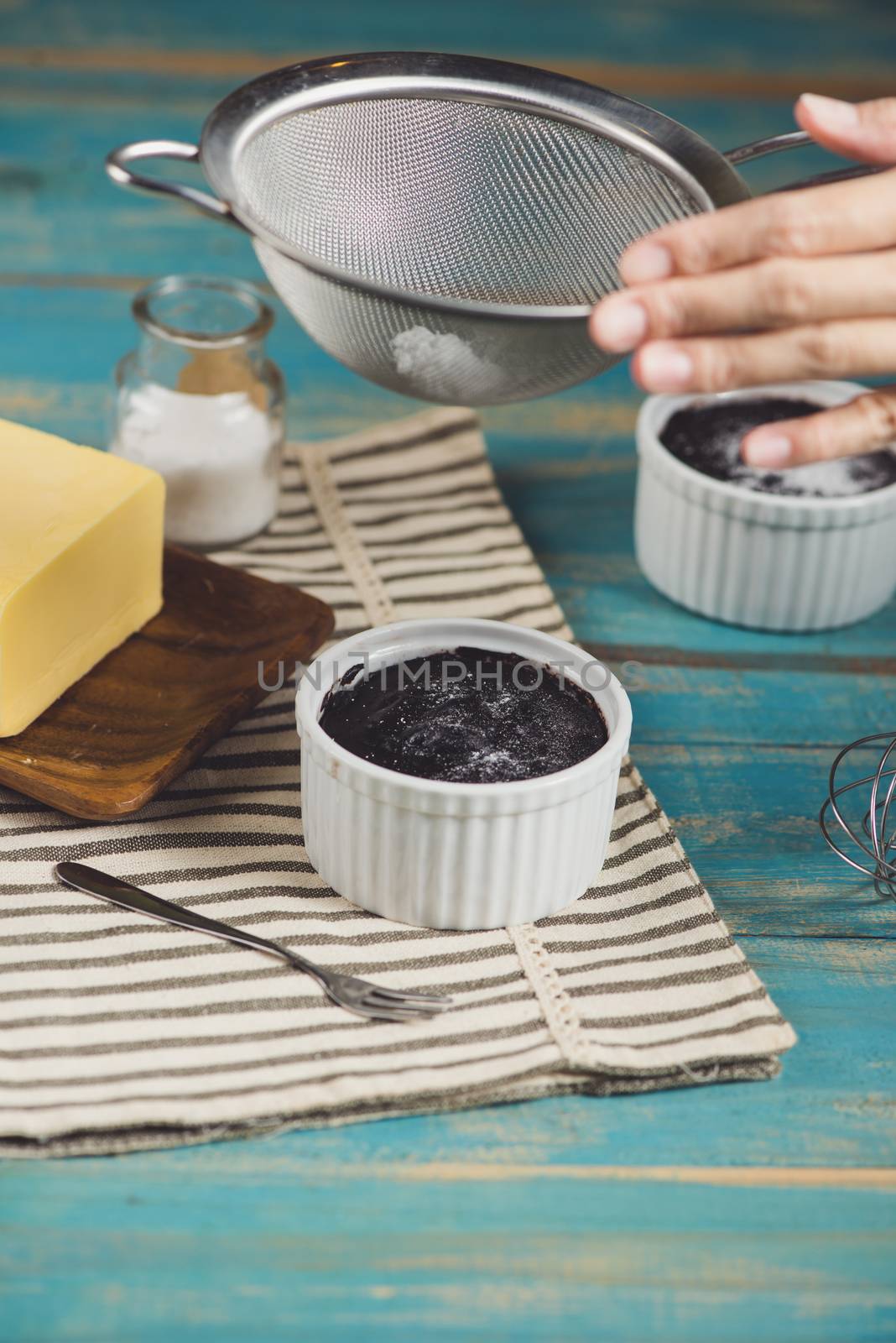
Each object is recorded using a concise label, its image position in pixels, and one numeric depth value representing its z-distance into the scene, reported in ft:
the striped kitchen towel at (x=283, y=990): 2.72
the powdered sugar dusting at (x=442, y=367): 2.85
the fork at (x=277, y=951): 2.80
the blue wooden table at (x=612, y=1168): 2.61
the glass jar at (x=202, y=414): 3.38
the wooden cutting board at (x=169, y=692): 2.97
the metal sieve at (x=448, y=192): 2.87
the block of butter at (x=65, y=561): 3.01
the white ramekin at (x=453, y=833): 2.83
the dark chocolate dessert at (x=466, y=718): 2.87
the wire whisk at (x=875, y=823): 2.98
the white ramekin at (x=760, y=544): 3.26
